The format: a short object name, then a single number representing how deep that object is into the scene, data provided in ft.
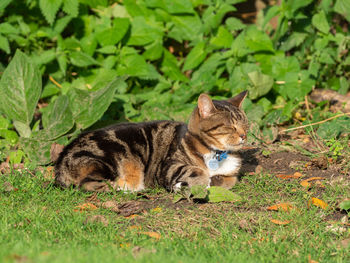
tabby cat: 31.24
